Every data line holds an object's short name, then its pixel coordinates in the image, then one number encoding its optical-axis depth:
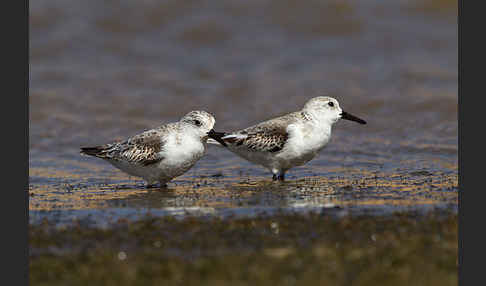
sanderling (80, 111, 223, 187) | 17.22
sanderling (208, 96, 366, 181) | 18.45
